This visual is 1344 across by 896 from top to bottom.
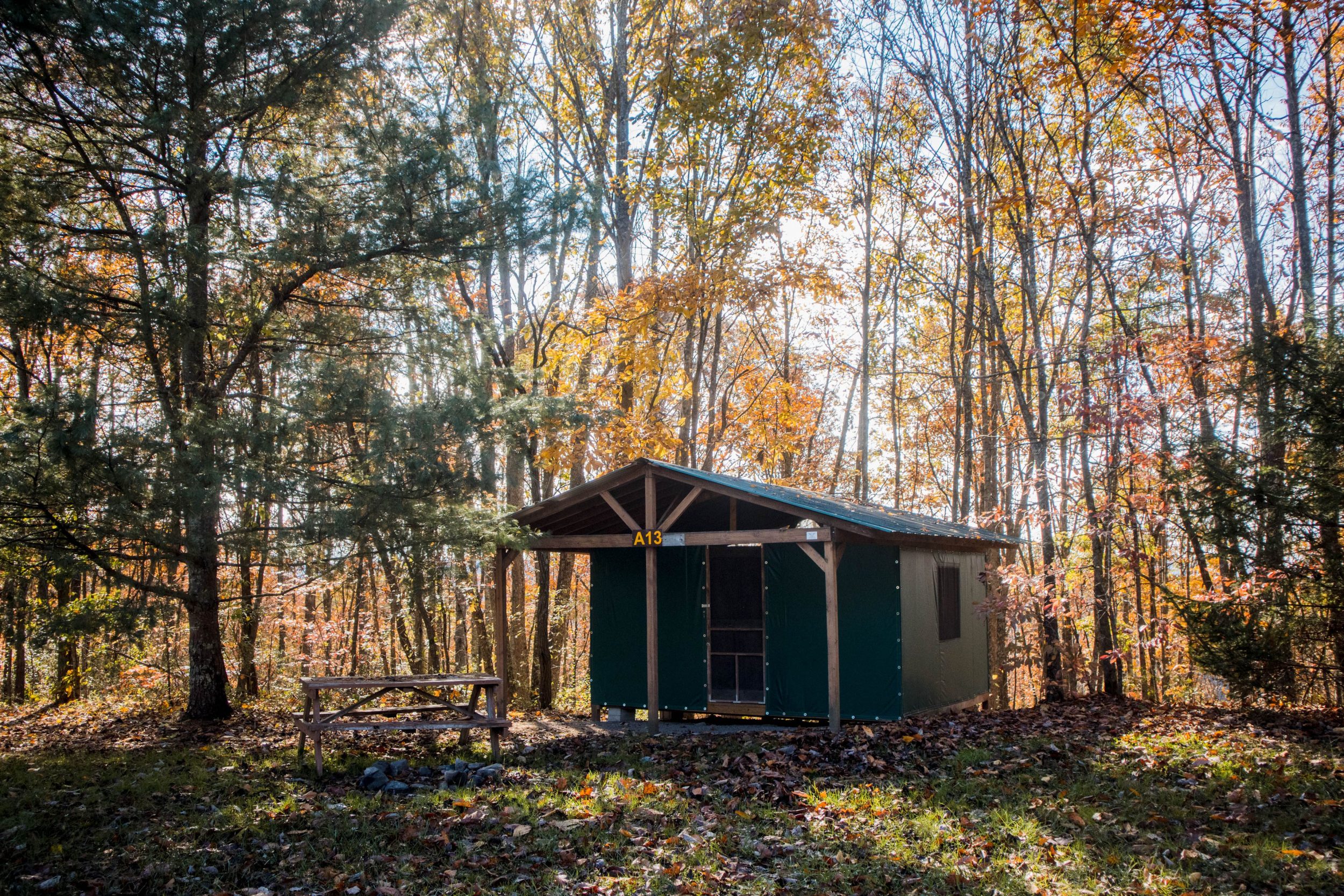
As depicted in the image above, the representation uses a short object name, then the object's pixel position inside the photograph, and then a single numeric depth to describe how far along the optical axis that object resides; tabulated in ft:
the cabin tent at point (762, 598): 34.04
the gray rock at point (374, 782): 23.48
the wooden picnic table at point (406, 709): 26.11
